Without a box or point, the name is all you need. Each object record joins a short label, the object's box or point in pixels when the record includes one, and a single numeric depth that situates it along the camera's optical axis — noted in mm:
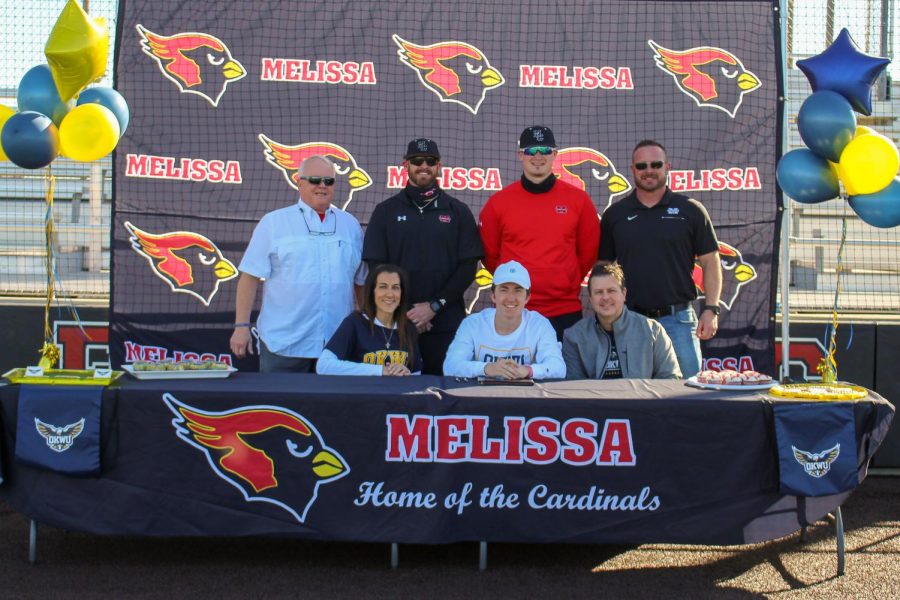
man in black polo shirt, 4621
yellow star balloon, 4203
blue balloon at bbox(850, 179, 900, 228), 4133
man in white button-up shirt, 4574
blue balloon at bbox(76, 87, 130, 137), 4398
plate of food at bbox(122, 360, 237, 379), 3826
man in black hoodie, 4578
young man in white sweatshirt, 4094
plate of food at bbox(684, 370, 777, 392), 3787
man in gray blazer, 4164
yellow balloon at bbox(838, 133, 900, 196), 4027
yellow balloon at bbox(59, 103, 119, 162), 4230
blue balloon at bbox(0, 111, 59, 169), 4172
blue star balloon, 4223
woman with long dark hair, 4195
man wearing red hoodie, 4617
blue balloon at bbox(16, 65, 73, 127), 4348
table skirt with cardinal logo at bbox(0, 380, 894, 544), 3551
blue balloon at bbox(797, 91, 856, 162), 4125
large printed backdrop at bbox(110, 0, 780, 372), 5625
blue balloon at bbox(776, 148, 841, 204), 4262
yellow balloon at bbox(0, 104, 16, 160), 4414
